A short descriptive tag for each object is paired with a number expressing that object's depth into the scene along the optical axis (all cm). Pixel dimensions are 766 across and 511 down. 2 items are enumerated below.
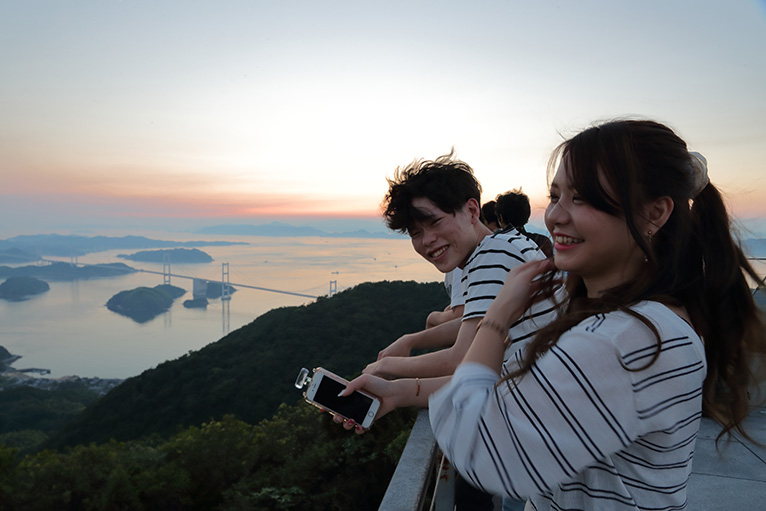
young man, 175
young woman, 71
